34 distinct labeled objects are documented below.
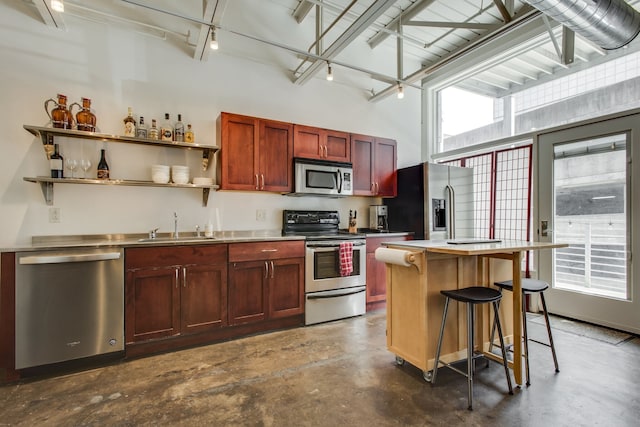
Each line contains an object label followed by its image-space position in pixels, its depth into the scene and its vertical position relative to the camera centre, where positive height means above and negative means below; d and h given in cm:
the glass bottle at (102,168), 281 +44
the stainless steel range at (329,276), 331 -69
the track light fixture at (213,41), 255 +146
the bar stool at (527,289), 211 -52
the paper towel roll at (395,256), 204 -28
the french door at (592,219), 297 -3
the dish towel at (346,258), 344 -49
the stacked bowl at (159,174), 297 +41
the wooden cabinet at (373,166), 405 +69
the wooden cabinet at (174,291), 251 -67
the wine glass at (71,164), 275 +46
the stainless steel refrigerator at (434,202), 402 +19
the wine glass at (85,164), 280 +47
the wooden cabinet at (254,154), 318 +68
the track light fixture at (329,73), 322 +153
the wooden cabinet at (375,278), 377 -78
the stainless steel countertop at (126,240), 233 -23
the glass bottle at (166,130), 304 +86
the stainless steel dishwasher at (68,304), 218 -68
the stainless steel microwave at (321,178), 354 +46
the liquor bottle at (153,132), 300 +82
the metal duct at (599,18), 220 +152
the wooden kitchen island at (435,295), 202 -57
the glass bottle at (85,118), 272 +88
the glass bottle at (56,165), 262 +43
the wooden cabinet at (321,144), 361 +89
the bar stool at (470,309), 184 -61
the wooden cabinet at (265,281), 292 -66
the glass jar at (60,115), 261 +87
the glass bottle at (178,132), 315 +87
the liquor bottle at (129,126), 288 +85
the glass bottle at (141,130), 298 +84
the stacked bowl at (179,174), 306 +41
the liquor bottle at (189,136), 316 +83
